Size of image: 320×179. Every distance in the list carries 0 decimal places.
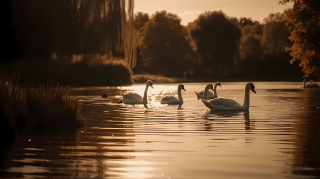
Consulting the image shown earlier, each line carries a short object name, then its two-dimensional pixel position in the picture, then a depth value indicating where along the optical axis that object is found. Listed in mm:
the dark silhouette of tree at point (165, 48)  102438
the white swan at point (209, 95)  32094
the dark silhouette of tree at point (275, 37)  91438
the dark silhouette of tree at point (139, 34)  96625
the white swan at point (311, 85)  52906
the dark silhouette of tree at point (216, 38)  89625
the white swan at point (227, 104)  21250
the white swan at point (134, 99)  26444
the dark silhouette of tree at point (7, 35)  38375
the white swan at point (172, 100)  26219
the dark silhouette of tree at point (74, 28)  40906
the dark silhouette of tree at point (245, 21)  133462
